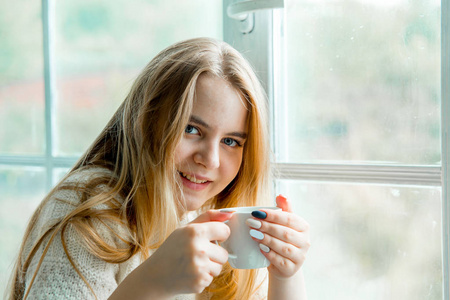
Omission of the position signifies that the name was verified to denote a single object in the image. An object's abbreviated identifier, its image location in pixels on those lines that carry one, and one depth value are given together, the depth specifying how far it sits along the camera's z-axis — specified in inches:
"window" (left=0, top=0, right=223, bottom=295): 59.1
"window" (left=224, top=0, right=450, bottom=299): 43.5
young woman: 37.0
